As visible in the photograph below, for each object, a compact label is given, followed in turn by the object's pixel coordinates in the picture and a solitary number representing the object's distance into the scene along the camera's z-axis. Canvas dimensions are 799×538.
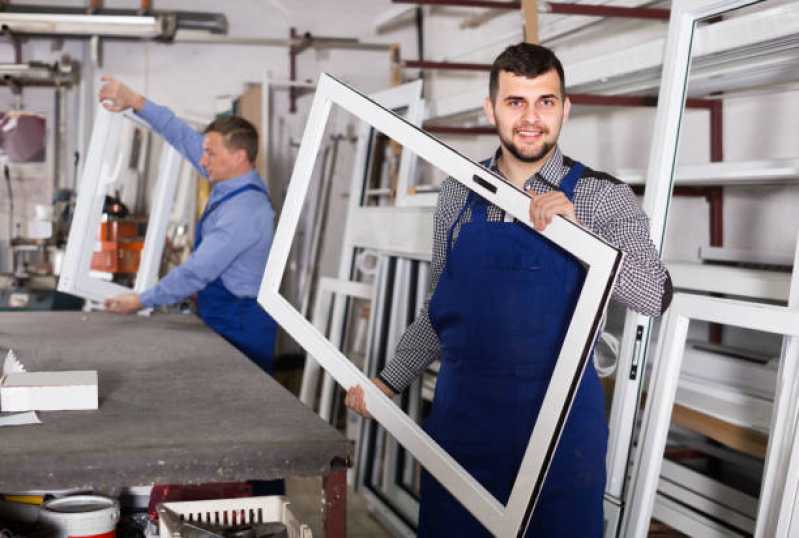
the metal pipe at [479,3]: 3.76
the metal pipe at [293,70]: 6.69
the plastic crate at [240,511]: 1.60
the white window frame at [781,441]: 2.00
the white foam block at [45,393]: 1.70
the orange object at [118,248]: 4.14
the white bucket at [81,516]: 1.61
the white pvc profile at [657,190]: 2.43
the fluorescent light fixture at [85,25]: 5.91
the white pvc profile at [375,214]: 3.77
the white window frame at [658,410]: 2.32
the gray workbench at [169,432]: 1.46
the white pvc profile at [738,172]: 2.27
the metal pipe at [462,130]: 4.10
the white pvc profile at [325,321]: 4.37
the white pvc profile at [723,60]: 2.19
